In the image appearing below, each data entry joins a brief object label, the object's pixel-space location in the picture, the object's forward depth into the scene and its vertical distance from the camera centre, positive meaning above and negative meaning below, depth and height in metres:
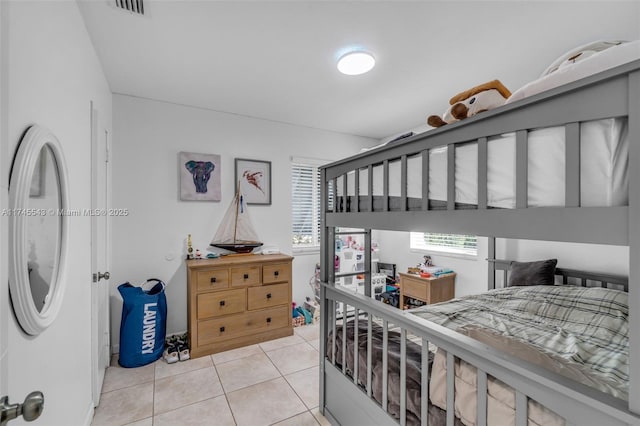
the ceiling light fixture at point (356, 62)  2.13 +1.21
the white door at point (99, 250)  1.94 -0.26
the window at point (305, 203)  3.90 +0.17
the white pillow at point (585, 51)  0.99 +0.59
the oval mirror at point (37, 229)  0.88 -0.05
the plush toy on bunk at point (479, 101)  1.06 +0.43
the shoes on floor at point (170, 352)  2.59 -1.29
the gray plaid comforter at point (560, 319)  1.37 -0.68
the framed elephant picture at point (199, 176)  3.12 +0.45
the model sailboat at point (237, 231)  3.27 -0.18
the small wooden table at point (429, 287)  3.23 -0.86
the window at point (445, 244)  3.34 -0.37
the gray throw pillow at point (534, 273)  2.34 -0.50
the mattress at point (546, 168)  0.69 +0.14
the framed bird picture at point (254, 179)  3.42 +0.45
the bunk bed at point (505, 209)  0.67 +0.02
